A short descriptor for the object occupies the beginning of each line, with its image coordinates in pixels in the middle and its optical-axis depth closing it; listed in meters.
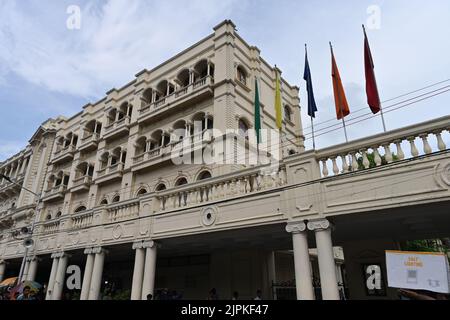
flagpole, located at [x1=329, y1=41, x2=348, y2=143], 10.08
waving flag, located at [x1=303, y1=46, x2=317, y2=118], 11.77
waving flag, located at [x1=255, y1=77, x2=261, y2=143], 13.78
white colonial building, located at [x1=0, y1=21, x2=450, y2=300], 7.80
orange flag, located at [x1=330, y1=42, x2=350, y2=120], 10.78
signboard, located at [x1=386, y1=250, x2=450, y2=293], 4.57
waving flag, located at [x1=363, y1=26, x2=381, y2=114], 9.87
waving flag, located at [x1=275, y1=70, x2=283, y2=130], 13.49
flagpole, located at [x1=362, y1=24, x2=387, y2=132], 9.10
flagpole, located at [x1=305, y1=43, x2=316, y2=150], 9.40
